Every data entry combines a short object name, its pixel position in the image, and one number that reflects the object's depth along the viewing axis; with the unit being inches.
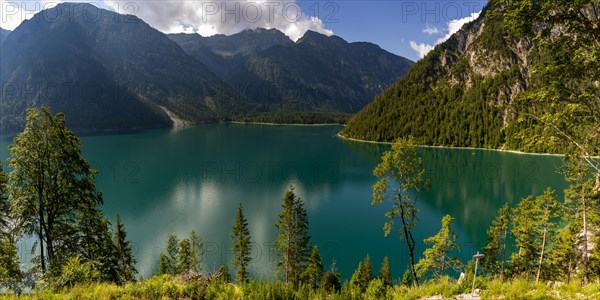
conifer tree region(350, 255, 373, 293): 1264.8
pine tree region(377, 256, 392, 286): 1296.0
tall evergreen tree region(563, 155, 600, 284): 883.4
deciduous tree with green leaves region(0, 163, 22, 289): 609.4
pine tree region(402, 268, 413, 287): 1224.5
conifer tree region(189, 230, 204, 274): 1399.1
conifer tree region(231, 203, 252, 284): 1498.5
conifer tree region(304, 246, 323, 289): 1374.3
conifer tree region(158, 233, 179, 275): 1422.2
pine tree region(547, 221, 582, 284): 1018.7
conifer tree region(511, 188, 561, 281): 1066.1
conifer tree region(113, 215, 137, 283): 1348.7
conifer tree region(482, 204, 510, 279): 1261.7
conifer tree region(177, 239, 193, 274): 1451.8
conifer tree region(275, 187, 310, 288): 1500.4
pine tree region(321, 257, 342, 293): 1307.8
